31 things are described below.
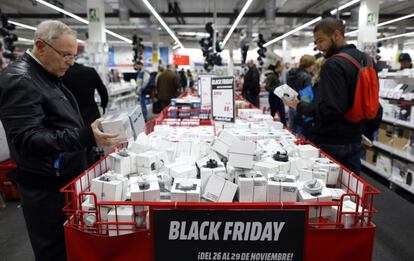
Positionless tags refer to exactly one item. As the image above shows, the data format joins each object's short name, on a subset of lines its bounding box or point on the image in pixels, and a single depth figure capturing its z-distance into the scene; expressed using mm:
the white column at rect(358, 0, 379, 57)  9102
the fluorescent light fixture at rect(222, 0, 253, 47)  7750
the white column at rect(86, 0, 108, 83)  9445
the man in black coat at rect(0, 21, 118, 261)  1520
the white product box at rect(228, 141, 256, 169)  1631
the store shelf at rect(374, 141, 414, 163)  4466
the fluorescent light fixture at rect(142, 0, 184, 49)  7513
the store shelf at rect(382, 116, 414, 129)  4488
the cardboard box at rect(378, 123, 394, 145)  5035
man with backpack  2354
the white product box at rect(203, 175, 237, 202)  1561
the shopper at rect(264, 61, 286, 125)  8302
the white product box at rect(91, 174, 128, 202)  1535
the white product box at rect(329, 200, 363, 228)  1438
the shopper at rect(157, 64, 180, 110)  9367
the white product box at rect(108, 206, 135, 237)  1404
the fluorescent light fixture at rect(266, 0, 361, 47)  10525
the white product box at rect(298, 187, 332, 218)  1438
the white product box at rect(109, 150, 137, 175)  1896
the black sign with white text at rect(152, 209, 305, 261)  1318
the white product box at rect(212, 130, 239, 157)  1971
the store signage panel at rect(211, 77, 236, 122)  3188
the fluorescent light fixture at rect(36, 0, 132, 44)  9060
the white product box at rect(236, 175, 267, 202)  1541
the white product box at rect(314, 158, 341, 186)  1862
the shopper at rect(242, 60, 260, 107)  9727
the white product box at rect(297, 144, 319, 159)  2164
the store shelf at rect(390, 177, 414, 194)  4328
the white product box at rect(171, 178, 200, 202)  1421
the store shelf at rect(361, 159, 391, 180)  4930
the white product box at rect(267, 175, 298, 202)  1486
